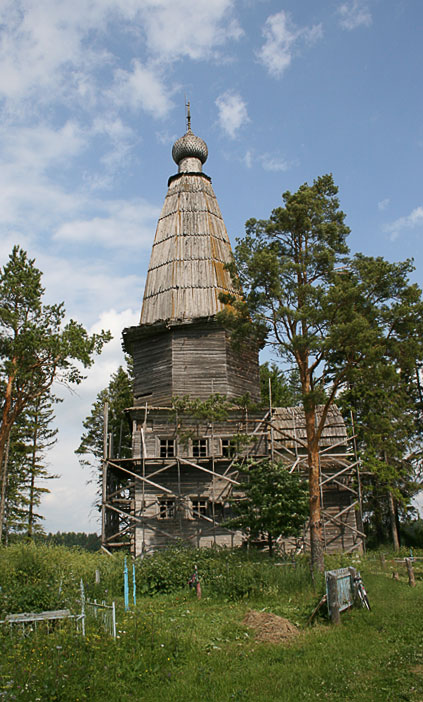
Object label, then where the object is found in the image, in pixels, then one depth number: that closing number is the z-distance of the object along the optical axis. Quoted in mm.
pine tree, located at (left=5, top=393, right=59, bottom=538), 33781
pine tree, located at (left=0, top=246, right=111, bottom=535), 23031
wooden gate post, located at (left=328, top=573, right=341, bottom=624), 10969
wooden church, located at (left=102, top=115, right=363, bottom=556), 23516
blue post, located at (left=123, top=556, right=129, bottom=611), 11972
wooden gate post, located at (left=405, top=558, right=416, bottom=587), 15832
